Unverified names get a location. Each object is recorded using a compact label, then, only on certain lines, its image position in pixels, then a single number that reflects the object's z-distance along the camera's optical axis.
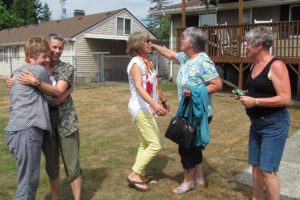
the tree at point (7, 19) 41.01
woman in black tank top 3.29
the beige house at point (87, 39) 24.75
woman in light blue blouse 4.05
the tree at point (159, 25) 53.66
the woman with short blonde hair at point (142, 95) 4.22
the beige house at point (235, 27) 13.16
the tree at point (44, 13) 49.81
